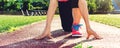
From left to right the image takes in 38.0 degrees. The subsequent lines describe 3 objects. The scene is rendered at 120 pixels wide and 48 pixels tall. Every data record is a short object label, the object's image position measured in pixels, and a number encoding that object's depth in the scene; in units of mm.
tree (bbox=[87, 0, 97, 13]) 25108
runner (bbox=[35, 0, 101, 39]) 2555
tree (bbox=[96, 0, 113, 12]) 27127
